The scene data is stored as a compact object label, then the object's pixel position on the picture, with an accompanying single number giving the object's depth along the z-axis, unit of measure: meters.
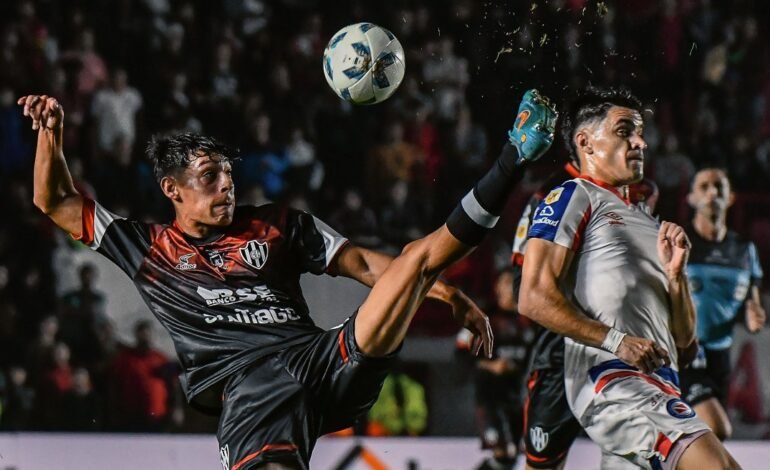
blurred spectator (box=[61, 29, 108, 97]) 20.52
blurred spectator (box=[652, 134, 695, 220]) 18.80
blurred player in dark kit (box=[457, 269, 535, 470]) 16.59
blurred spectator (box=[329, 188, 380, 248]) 18.39
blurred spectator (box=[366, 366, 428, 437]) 16.83
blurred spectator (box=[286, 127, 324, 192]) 19.39
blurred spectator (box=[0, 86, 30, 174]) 19.22
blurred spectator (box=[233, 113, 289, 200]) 19.30
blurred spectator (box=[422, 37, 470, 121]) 21.13
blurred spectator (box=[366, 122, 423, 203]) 19.42
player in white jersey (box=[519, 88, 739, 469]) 8.76
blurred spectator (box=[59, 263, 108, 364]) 17.16
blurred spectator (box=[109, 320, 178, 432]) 16.73
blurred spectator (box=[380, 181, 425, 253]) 18.47
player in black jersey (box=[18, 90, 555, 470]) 8.14
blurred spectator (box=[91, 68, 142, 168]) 19.58
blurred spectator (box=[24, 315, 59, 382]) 16.98
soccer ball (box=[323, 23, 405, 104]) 10.51
